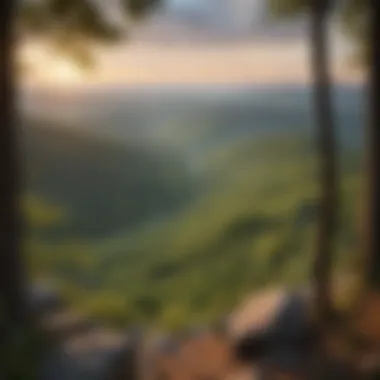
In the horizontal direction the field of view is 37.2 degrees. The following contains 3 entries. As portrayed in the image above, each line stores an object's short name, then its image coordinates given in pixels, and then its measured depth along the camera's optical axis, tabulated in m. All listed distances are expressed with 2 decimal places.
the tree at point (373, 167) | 4.84
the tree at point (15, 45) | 4.77
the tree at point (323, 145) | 4.82
